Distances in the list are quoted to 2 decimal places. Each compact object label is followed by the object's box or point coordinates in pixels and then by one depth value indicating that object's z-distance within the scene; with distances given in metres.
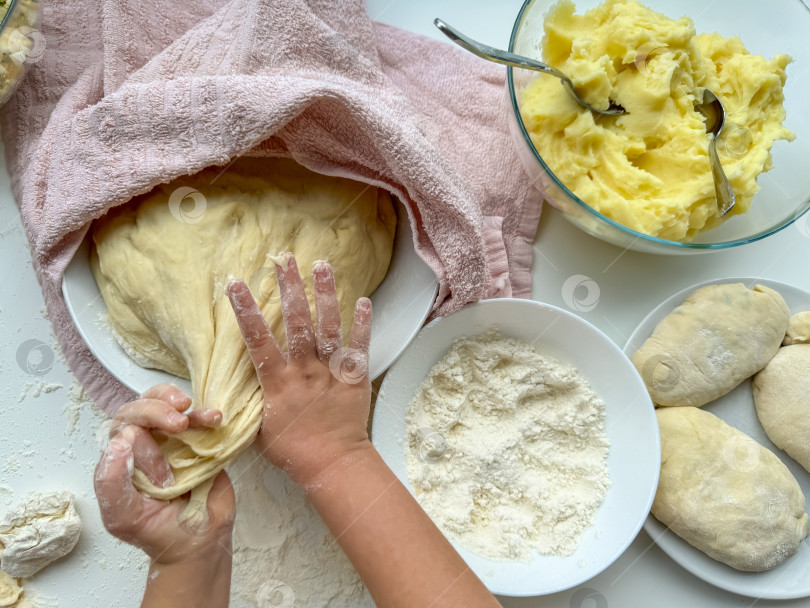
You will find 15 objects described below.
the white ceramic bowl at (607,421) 0.79
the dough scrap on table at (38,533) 0.79
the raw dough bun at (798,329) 0.86
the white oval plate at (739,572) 0.84
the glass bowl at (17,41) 0.74
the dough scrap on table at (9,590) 0.81
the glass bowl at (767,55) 0.83
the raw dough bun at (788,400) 0.83
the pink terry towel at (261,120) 0.67
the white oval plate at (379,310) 0.73
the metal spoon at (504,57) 0.72
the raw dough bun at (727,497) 0.80
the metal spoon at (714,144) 0.74
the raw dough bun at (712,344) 0.83
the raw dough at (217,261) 0.68
